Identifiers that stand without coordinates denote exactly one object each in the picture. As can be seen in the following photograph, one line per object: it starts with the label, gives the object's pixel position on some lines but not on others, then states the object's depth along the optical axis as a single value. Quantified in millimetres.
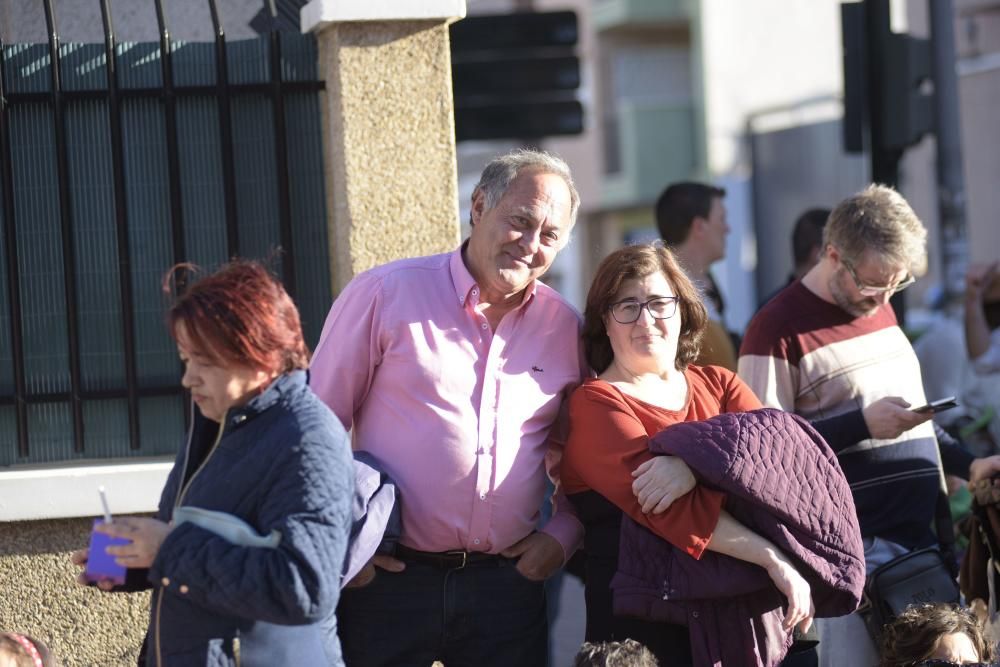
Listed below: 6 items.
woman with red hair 5694
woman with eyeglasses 7008
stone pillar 9049
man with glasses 8566
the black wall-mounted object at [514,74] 17415
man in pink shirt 7319
